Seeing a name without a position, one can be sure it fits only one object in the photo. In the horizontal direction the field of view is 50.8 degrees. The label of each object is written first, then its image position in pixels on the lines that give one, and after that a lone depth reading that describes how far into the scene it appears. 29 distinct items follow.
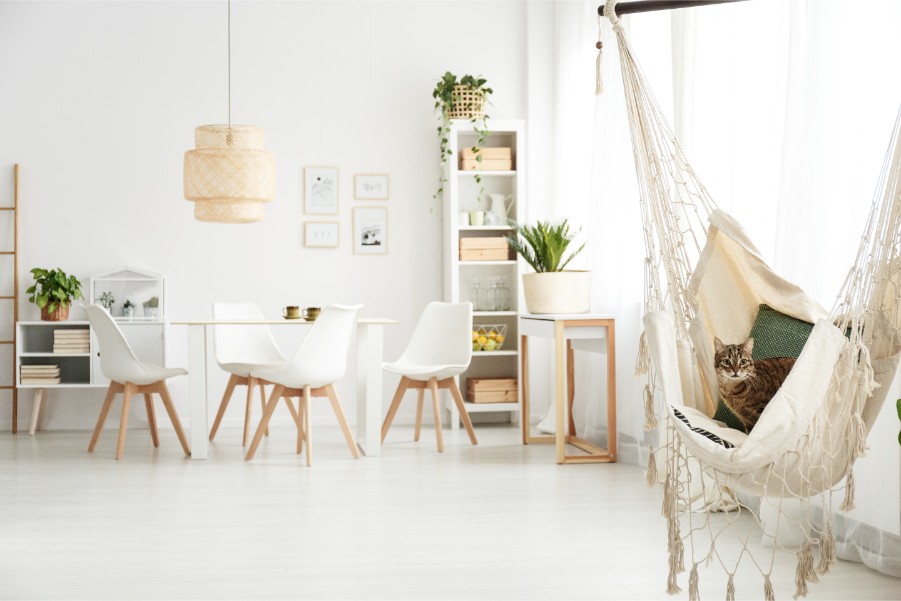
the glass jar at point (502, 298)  6.38
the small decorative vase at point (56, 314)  6.04
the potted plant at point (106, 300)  6.21
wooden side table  4.90
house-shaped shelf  6.22
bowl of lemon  6.23
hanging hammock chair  2.16
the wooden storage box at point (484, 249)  6.25
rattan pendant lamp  5.16
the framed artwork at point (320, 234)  6.48
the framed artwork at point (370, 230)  6.53
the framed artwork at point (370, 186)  6.52
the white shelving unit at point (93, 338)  6.03
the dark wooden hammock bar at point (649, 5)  2.50
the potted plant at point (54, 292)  5.99
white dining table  5.05
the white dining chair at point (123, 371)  5.11
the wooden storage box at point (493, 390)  6.24
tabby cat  2.57
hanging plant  6.22
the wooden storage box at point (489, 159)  6.27
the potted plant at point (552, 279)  5.29
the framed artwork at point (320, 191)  6.47
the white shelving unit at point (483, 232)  6.26
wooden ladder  6.16
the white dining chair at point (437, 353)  5.44
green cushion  2.65
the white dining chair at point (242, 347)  5.66
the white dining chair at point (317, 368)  4.88
